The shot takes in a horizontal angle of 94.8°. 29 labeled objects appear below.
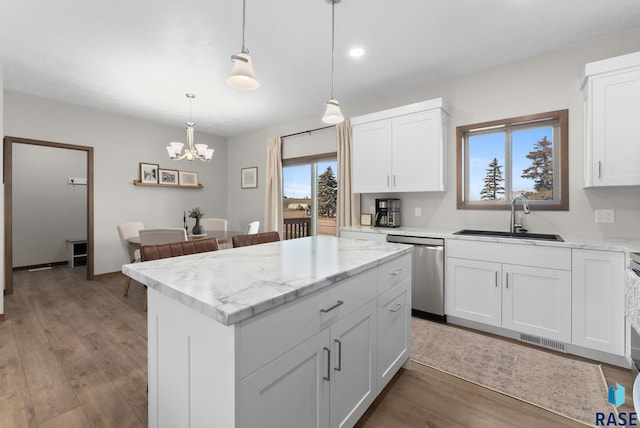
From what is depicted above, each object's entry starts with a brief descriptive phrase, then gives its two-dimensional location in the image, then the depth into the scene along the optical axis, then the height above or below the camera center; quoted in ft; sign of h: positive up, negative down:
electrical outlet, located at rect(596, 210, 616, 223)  8.27 -0.15
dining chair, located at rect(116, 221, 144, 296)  12.60 -1.34
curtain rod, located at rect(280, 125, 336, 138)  14.94 +4.31
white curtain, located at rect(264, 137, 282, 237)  16.96 +1.44
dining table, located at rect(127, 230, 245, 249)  12.00 -1.10
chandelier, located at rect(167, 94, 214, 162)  12.87 +2.80
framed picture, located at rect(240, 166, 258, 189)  18.67 +2.23
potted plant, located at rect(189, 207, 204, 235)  13.14 -0.58
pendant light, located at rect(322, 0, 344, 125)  7.23 +2.44
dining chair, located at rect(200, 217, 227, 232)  16.87 -0.68
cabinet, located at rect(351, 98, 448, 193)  10.40 +2.36
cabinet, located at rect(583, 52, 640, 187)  7.16 +2.26
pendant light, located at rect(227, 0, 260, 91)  5.67 +2.70
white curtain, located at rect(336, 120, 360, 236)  13.29 +1.25
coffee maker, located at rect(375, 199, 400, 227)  11.78 -0.06
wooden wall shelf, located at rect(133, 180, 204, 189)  16.15 +1.61
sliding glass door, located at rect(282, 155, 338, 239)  15.28 +0.86
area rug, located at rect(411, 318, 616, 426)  5.82 -3.72
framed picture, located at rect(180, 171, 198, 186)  18.17 +2.13
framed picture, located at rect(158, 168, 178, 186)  17.20 +2.16
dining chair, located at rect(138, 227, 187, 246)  10.82 -0.87
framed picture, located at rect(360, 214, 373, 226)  12.58 -0.32
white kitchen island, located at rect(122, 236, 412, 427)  3.02 -1.56
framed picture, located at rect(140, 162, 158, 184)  16.40 +2.26
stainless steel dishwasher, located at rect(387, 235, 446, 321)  9.46 -2.14
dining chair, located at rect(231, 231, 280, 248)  7.70 -0.74
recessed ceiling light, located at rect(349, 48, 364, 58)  9.04 +4.99
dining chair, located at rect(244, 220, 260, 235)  14.93 -0.83
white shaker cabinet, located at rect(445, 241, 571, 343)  7.61 -2.14
